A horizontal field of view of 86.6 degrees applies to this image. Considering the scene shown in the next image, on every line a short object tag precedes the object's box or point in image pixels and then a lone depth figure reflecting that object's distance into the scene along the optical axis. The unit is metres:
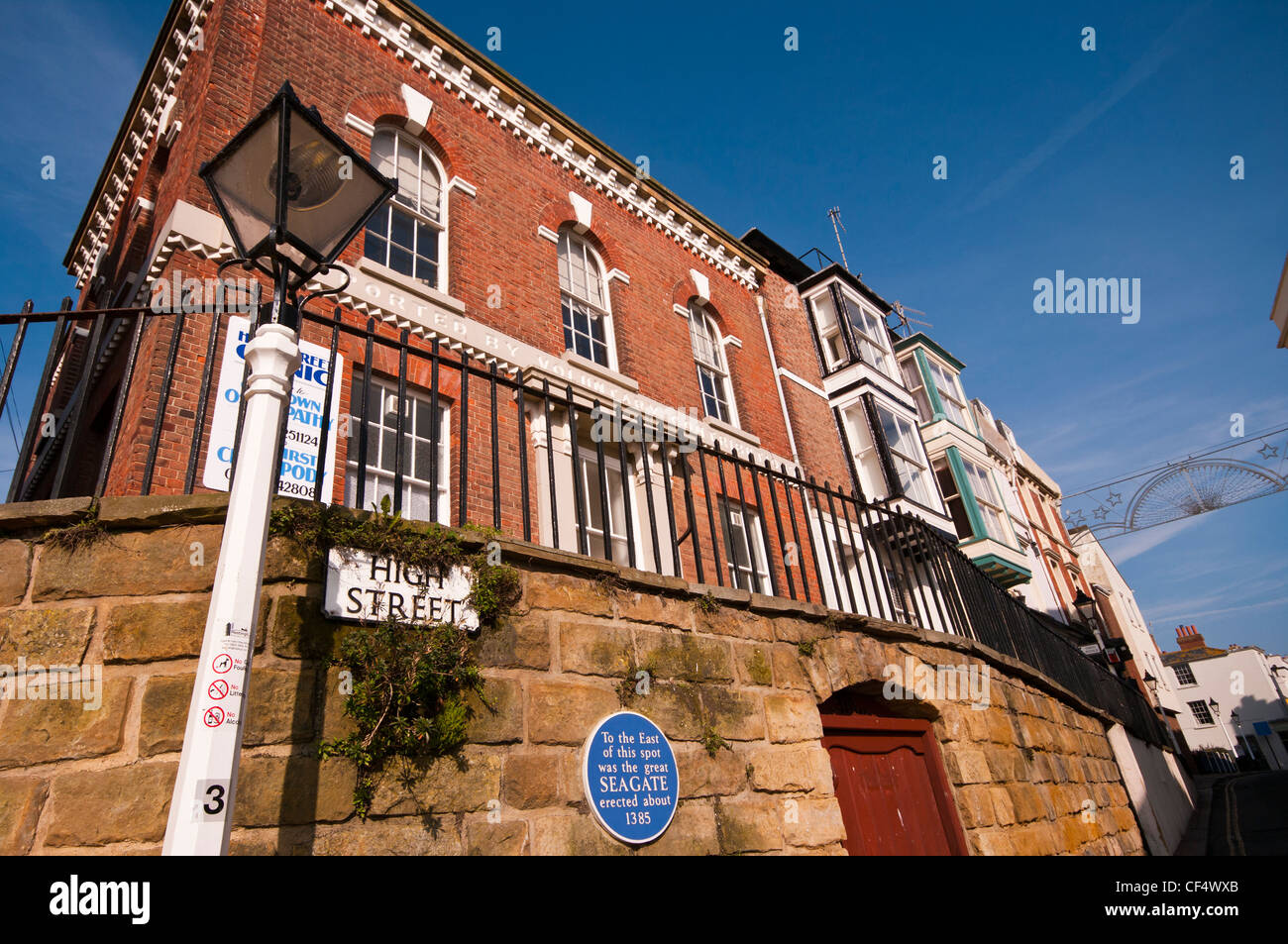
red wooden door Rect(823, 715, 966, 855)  5.40
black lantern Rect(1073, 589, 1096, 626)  21.02
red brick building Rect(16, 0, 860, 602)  6.61
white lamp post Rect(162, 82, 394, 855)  2.07
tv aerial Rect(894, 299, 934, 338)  20.89
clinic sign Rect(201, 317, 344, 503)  3.54
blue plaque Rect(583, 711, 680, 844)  3.61
